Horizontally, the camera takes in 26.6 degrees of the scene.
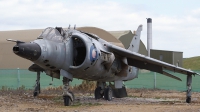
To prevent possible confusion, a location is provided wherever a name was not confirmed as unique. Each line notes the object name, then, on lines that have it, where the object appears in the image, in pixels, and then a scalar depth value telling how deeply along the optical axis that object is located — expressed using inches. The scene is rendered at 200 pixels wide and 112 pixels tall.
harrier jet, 550.3
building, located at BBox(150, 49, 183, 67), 2055.9
